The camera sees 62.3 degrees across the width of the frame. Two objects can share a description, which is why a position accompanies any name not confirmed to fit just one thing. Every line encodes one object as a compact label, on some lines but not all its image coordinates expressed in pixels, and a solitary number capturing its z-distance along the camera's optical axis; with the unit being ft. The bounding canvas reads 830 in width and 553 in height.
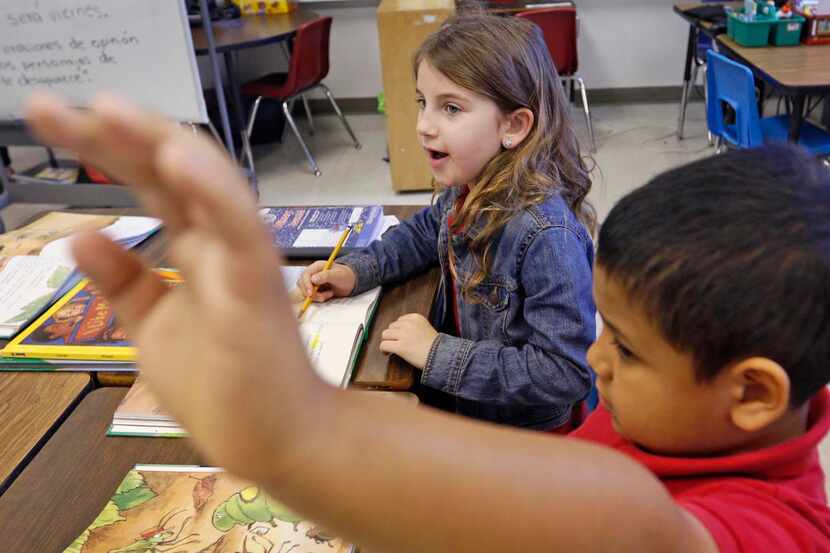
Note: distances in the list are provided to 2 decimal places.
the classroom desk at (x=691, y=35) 11.95
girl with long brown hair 3.47
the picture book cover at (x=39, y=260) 4.03
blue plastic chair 8.58
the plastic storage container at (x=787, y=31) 10.02
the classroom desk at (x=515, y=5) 13.35
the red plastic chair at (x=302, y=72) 12.48
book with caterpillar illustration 2.51
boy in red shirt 0.82
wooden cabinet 10.55
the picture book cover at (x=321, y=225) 4.58
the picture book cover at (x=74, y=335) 3.57
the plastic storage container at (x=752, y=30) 10.07
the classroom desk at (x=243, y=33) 11.97
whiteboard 7.40
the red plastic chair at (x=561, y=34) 12.31
